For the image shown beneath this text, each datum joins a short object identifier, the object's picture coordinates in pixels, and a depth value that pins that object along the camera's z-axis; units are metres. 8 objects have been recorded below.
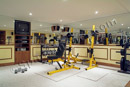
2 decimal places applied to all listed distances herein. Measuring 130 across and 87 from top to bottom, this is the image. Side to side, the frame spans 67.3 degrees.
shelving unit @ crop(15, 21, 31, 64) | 5.84
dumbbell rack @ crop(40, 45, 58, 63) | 6.28
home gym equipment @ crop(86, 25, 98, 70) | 4.62
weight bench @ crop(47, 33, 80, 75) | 3.97
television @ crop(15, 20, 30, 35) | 5.88
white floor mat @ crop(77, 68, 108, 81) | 3.45
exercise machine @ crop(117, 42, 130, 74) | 3.75
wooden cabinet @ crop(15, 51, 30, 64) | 5.78
